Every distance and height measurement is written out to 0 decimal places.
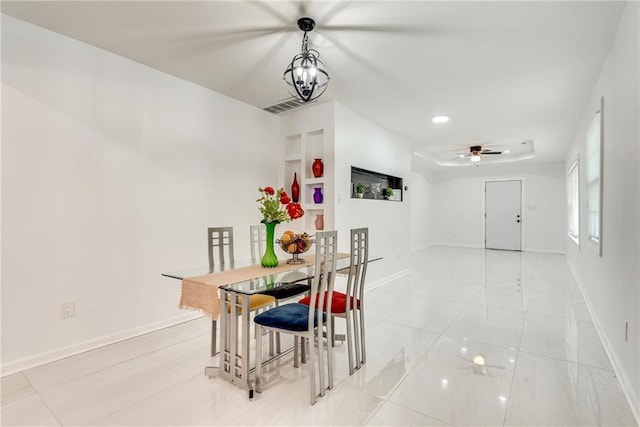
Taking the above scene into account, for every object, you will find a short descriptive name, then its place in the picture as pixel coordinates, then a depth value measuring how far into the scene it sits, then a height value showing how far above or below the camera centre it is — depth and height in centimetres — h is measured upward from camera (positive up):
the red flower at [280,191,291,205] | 230 +10
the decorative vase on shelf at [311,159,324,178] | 399 +57
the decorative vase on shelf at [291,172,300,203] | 416 +29
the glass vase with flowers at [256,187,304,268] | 231 -2
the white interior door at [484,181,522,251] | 873 -4
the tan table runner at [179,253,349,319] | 189 -46
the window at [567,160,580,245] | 520 +20
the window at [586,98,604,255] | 288 +35
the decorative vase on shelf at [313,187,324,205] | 404 +21
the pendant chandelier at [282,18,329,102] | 213 +96
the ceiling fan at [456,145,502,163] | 639 +127
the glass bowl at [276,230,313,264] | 245 -24
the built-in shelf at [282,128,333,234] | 397 +57
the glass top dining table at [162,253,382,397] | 193 -46
